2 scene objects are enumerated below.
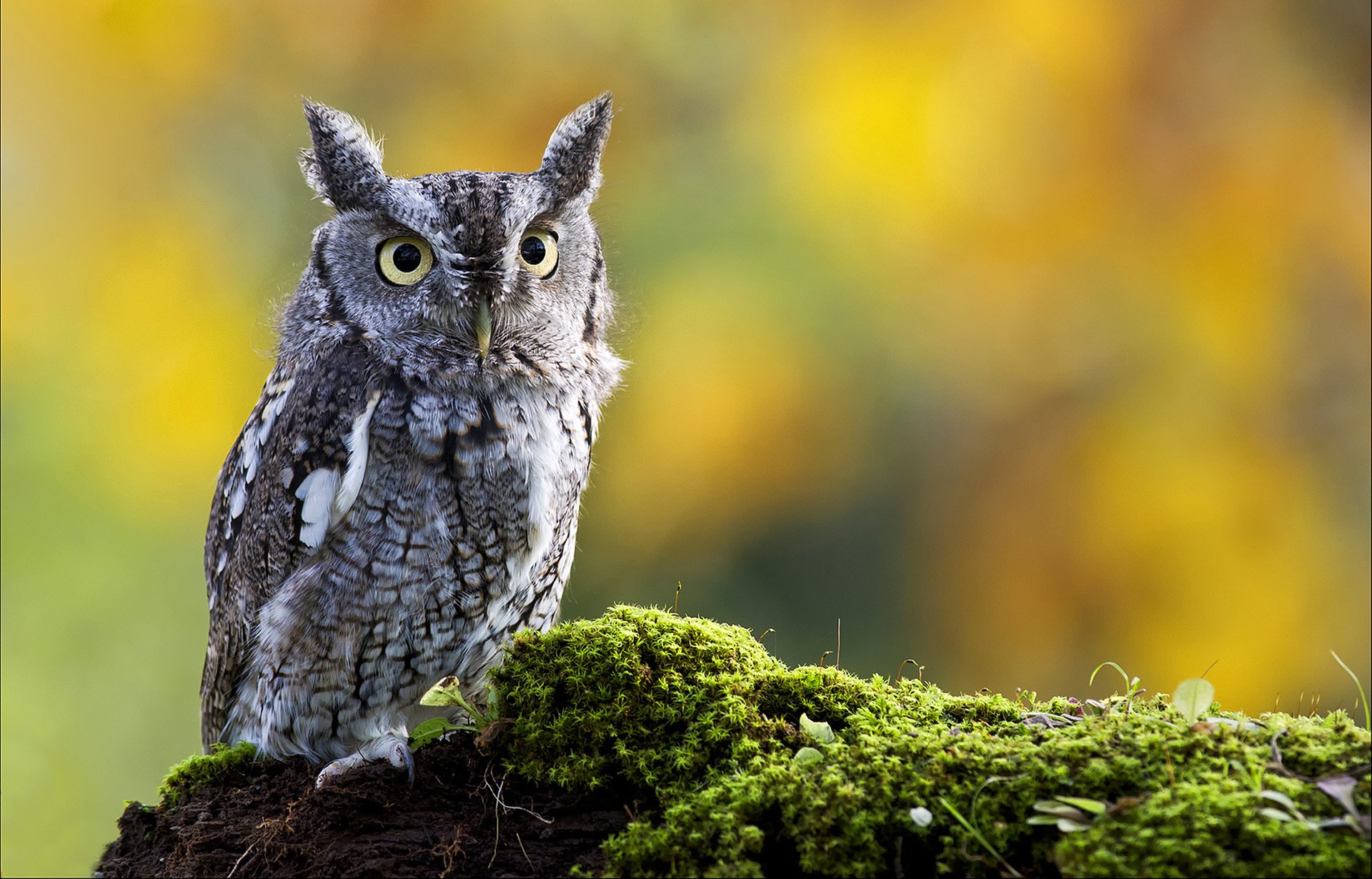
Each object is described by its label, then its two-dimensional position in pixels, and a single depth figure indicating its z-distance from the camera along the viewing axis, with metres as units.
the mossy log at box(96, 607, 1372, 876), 3.81
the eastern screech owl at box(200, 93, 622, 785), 3.92
